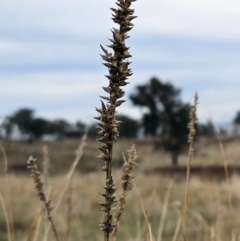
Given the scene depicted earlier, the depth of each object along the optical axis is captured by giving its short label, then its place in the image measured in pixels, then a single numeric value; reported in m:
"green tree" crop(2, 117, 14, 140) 47.28
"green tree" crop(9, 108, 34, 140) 45.78
